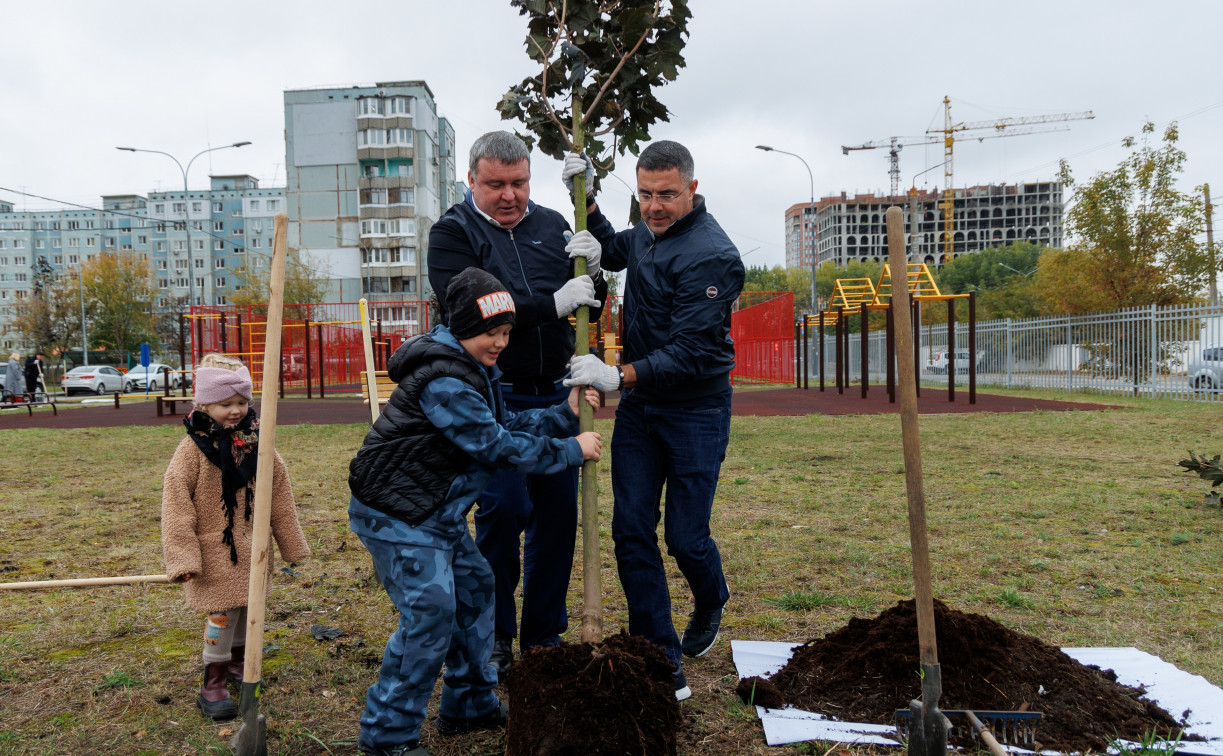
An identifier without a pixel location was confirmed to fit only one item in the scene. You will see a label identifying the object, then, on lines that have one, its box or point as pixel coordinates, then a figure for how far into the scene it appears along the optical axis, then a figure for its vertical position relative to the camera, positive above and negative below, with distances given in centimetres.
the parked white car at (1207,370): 1809 -60
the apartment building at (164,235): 9962 +1567
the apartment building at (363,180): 6444 +1401
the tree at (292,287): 4330 +403
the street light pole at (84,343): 4772 +114
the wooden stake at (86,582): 370 -100
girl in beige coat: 304 -59
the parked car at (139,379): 3894 -88
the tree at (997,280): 6019 +649
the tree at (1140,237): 2100 +278
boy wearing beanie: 251 -38
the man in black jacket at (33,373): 2473 -33
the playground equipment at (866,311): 1647 +91
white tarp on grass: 266 -124
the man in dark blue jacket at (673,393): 305 -16
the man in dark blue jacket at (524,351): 316 +1
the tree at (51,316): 4544 +263
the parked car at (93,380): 3681 -83
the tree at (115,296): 5138 +406
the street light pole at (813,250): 3303 +400
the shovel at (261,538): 234 -51
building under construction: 15438 +2457
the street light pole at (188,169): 3164 +812
